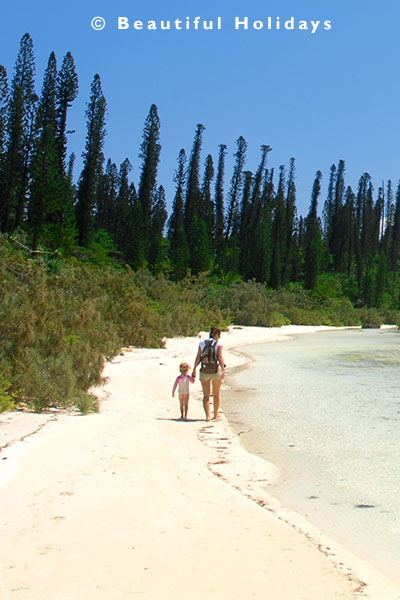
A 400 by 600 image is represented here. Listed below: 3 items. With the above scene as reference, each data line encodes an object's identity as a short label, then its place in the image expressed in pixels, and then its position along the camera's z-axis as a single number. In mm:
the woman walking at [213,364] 11094
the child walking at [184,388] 10852
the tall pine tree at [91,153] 57531
